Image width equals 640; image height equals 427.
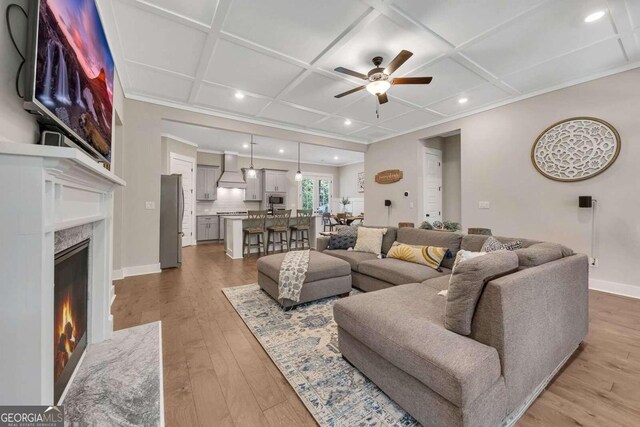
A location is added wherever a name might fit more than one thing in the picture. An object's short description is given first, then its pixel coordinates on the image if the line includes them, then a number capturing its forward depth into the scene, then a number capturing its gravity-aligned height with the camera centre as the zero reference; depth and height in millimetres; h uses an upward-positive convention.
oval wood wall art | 5914 +929
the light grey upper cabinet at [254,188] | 8297 +855
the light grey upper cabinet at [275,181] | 8553 +1138
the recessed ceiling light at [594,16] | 2271 +1831
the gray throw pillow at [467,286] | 1330 -387
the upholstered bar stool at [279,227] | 5821 -318
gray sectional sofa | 1162 -686
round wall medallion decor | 3260 +916
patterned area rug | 1392 -1092
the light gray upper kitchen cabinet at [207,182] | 7361 +939
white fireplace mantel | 860 -193
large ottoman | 2805 -740
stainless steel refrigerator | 4414 -114
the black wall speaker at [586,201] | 3328 +185
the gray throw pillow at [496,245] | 2246 -279
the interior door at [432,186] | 5641 +660
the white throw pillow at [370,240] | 3590 -381
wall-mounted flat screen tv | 988 +731
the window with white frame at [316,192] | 9738 +880
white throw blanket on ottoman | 2688 -712
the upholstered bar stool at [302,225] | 6093 -276
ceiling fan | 2665 +1530
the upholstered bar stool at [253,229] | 5457 -337
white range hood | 7648 +1232
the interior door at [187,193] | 6558 +569
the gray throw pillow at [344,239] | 3861 -384
